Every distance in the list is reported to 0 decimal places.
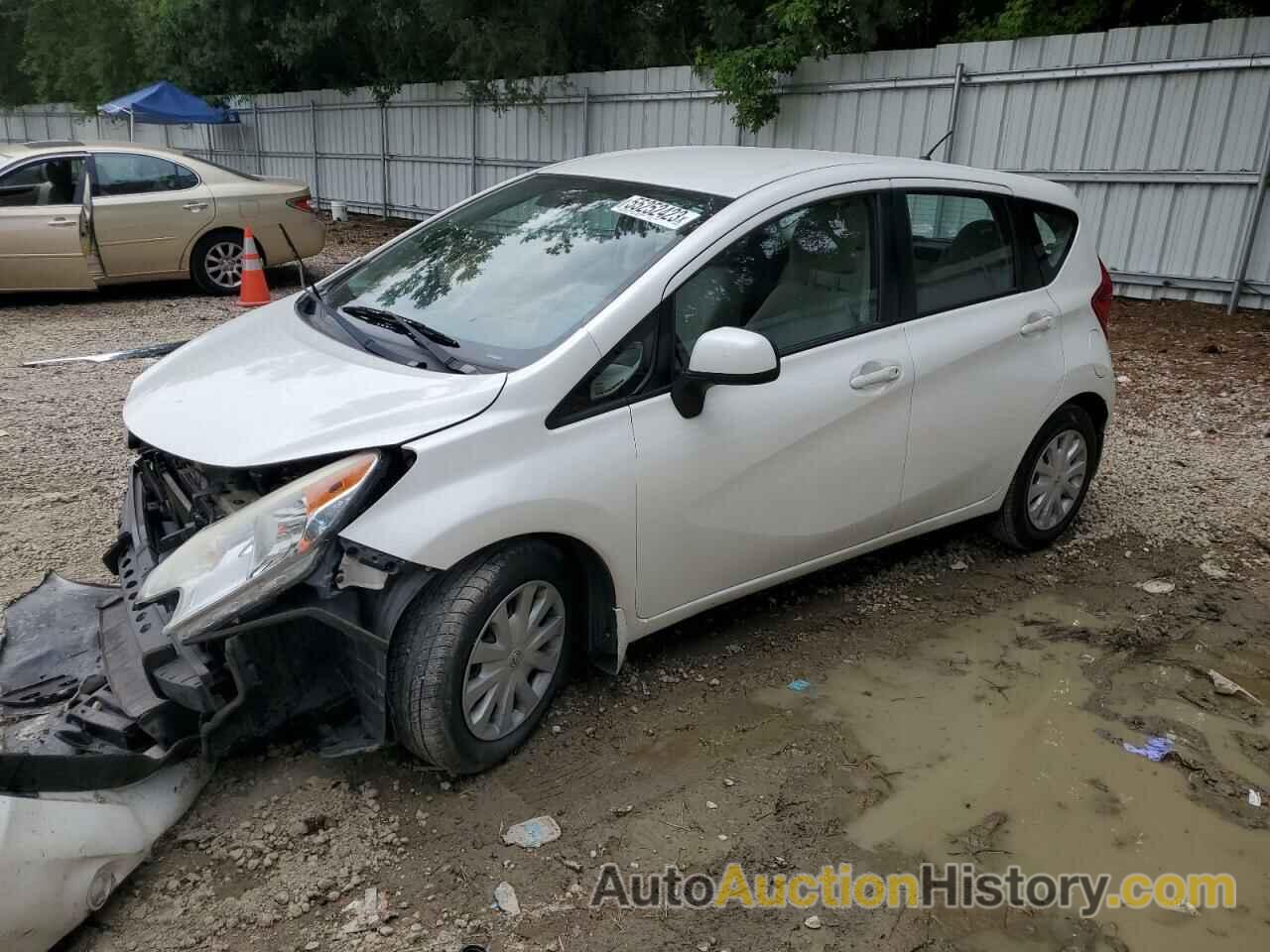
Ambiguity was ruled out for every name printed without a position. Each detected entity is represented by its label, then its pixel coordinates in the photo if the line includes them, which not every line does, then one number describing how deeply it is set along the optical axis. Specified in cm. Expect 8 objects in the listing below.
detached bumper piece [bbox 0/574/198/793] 246
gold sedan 912
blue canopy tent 1911
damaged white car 266
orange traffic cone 954
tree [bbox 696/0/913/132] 1062
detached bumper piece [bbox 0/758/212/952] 225
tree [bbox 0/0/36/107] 2866
